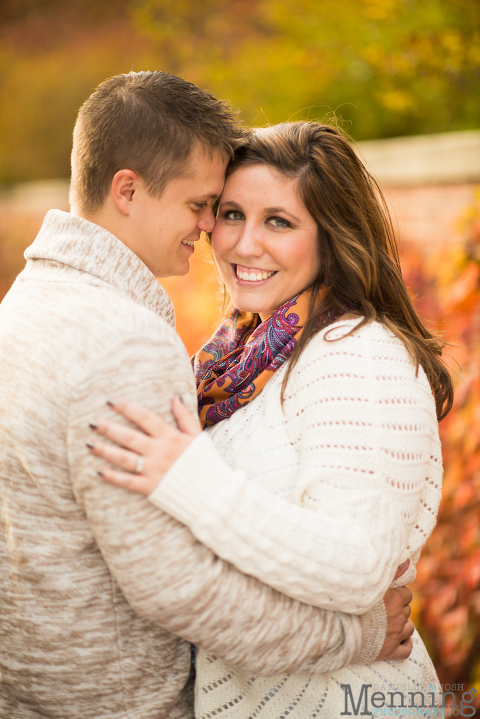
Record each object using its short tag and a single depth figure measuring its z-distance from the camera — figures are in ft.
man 4.59
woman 4.79
